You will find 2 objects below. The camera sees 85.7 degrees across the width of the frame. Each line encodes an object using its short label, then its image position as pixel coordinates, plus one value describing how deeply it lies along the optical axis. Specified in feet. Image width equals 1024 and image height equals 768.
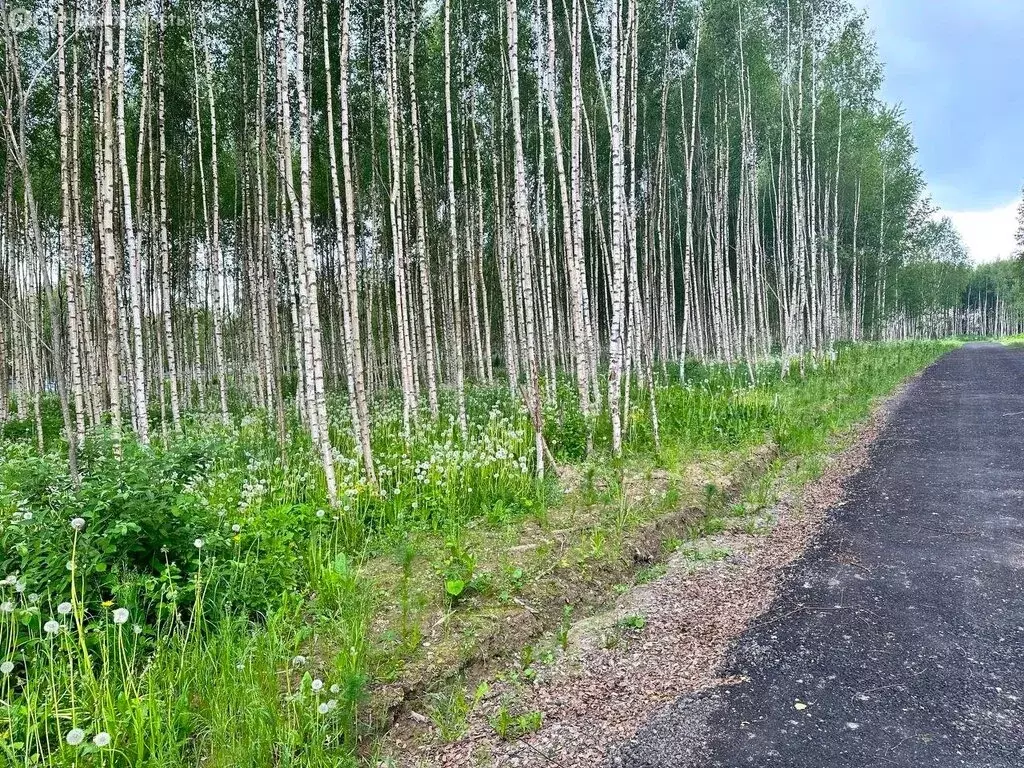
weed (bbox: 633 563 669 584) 15.19
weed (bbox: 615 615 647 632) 12.48
